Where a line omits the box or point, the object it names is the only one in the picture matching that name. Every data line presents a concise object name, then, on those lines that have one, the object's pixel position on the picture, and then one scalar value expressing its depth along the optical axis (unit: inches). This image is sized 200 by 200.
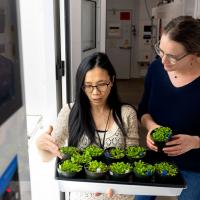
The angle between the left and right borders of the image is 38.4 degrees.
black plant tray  38.2
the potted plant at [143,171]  38.8
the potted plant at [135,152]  43.3
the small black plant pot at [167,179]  39.1
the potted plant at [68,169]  38.5
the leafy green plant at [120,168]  39.1
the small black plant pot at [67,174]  38.5
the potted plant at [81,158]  41.4
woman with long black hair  45.8
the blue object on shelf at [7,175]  19.1
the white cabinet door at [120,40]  260.1
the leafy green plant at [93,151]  43.3
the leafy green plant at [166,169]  39.6
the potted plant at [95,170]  38.7
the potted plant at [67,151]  42.8
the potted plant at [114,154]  42.6
